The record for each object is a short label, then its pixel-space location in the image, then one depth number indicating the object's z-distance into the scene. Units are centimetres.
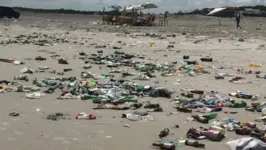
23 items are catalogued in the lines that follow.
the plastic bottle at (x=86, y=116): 541
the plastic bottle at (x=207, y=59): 1219
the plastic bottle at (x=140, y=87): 750
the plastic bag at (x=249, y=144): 370
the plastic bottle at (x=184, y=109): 601
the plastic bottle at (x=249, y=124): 521
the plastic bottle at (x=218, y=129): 481
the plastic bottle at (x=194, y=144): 439
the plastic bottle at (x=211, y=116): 561
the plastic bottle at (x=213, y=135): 461
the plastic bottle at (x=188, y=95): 721
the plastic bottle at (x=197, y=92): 757
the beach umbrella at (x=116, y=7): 4480
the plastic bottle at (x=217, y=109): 617
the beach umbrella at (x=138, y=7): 3925
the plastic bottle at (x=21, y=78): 834
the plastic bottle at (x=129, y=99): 659
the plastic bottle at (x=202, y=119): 543
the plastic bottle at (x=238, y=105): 643
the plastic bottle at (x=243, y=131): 491
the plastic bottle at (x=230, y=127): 512
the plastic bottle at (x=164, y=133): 472
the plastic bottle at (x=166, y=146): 424
